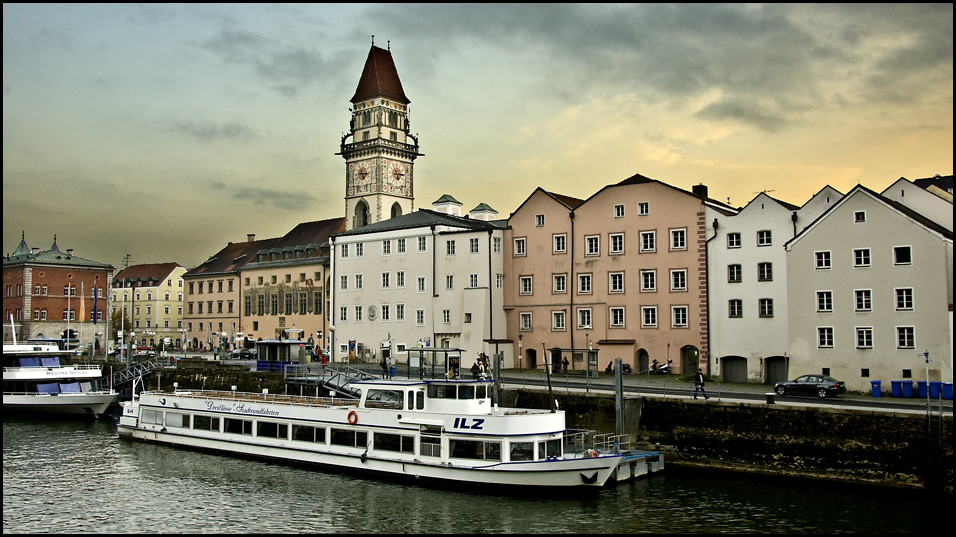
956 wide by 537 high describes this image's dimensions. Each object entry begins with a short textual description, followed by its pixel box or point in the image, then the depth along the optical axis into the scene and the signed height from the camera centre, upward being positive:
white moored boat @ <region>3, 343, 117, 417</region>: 51.50 -3.00
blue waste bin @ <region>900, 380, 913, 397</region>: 39.16 -2.59
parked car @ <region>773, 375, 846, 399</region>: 38.41 -2.47
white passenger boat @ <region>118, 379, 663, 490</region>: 29.66 -3.92
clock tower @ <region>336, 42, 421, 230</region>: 103.38 +22.63
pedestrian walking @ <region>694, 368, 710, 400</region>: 39.30 -2.29
